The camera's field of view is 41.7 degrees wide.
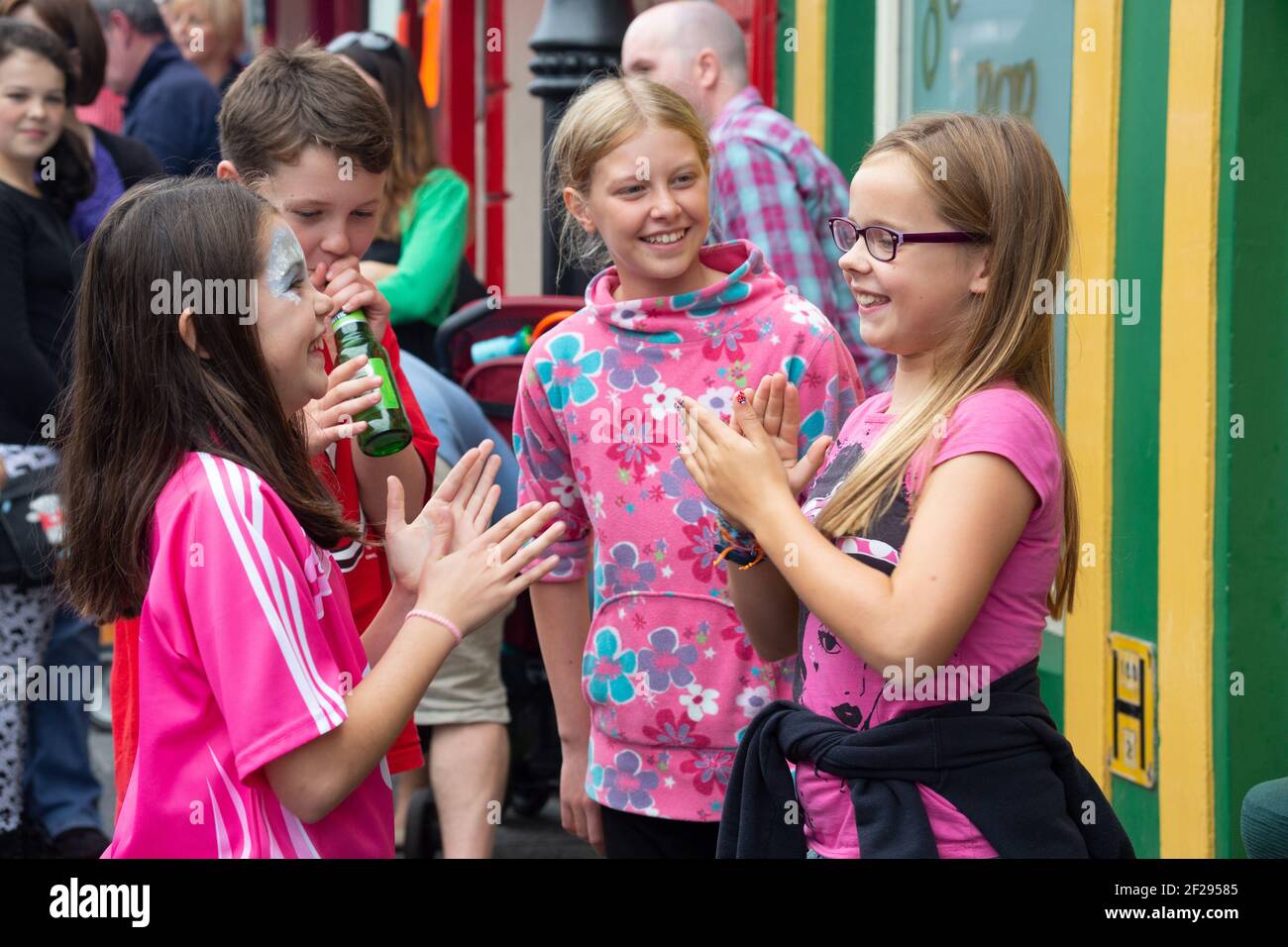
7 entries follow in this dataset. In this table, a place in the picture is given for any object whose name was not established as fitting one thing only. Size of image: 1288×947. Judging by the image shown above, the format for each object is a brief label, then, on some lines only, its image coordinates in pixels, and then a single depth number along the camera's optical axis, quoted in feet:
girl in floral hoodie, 9.38
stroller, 16.20
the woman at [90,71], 17.88
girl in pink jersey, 6.69
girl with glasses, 6.97
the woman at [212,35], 24.67
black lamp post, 17.97
